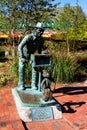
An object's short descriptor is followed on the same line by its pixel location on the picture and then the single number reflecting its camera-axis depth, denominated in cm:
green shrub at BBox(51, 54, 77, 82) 951
